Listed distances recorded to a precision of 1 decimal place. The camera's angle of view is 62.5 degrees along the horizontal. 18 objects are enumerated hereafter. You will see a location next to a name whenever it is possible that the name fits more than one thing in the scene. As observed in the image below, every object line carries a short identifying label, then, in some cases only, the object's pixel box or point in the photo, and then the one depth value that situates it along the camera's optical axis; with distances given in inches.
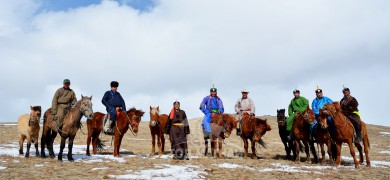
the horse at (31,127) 506.0
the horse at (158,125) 576.4
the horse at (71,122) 464.8
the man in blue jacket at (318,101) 565.9
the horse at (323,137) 522.9
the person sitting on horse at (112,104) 547.2
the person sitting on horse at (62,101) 478.0
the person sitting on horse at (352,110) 524.1
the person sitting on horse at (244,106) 624.9
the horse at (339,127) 494.5
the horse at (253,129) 579.8
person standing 539.5
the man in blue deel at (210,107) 596.1
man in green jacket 589.1
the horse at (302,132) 549.6
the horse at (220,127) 565.6
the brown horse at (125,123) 546.7
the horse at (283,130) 566.3
